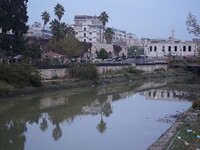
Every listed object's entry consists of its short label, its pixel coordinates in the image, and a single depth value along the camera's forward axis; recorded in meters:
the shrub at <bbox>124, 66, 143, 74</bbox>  56.09
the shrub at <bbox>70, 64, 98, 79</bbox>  43.12
